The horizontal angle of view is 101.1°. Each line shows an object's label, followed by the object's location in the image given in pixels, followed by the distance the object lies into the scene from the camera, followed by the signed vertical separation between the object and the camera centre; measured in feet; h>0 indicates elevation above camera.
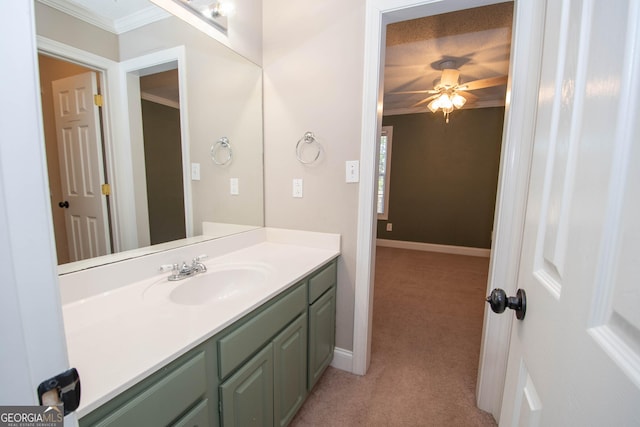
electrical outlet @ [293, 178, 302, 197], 5.90 -0.16
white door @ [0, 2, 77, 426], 1.05 -0.22
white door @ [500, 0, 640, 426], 0.98 -0.20
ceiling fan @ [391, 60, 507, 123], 8.74 +3.19
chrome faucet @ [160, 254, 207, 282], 3.98 -1.43
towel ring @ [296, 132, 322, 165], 5.61 +0.76
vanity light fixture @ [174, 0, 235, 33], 4.42 +2.96
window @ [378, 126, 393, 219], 15.70 +0.64
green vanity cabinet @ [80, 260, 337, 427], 2.11 -2.12
